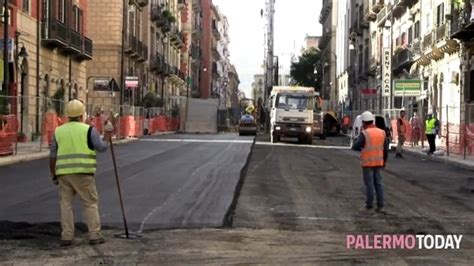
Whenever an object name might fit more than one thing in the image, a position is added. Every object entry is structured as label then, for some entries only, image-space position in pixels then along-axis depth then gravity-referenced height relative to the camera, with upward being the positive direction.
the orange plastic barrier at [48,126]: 27.19 -0.44
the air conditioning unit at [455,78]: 37.66 +1.99
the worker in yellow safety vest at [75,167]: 9.04 -0.63
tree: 110.31 +6.46
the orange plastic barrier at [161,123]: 56.76 -0.65
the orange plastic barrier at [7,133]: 22.97 -0.62
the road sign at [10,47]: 28.55 +2.50
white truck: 38.97 +0.11
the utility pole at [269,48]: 60.28 +6.07
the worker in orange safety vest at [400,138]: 29.45 -0.79
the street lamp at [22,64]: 32.85 +2.19
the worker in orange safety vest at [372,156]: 12.71 -0.64
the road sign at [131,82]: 44.44 +1.90
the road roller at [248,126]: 54.47 -0.72
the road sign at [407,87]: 37.94 +1.52
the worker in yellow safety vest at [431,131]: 29.11 -0.51
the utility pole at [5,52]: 25.06 +2.00
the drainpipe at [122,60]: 50.72 +3.66
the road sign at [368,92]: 46.89 +1.54
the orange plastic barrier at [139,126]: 46.16 -0.72
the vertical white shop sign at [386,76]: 46.61 +2.54
